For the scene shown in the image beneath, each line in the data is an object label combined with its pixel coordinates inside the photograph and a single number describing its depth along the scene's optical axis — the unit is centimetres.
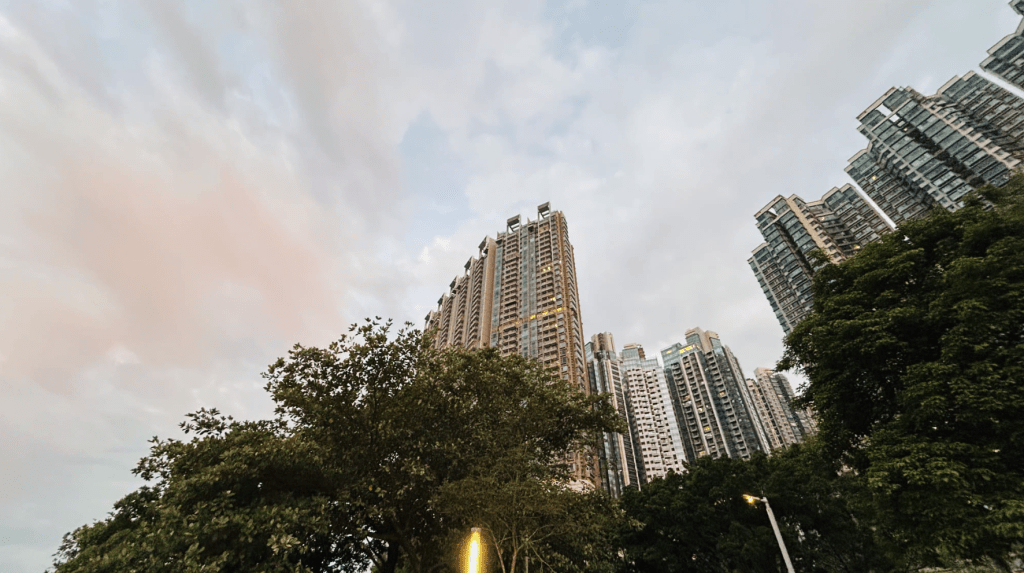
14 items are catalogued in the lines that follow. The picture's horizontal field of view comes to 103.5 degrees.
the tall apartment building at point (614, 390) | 11062
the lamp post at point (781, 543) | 1718
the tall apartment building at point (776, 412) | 14462
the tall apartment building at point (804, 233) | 7894
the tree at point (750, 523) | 2248
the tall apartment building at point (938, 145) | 6000
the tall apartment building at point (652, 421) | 13525
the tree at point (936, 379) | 1159
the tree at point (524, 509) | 1614
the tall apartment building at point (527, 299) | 8362
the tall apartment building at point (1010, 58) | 6053
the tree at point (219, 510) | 1300
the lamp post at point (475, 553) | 1356
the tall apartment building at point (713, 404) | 12950
